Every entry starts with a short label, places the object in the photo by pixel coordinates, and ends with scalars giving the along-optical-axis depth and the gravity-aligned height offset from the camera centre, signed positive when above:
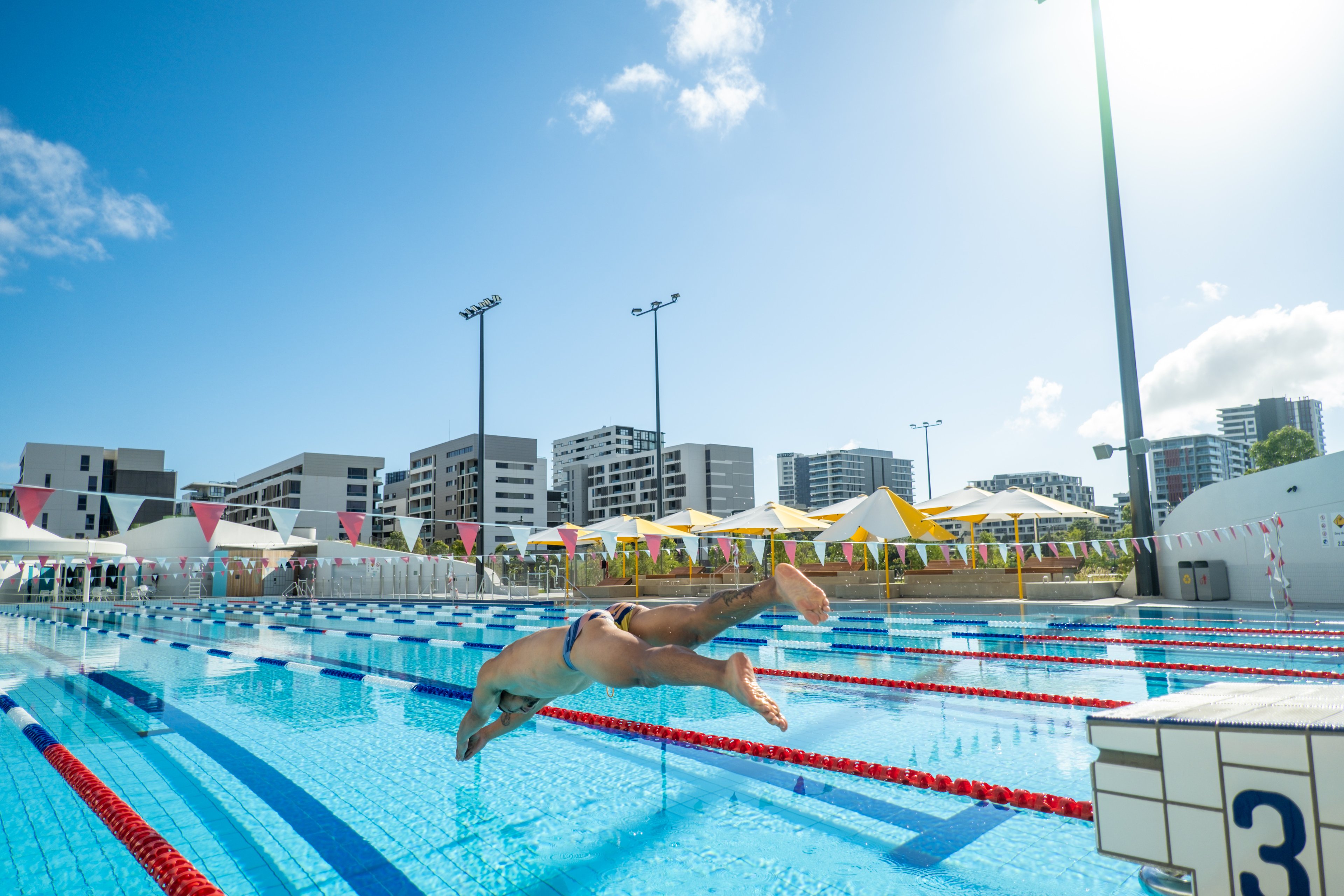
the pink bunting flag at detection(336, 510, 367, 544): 9.50 +0.31
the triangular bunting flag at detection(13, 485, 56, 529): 7.53 +0.51
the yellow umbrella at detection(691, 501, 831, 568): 19.08 +0.37
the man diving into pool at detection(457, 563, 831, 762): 2.20 -0.40
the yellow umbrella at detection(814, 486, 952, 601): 15.82 +0.24
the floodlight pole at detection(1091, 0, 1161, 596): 15.83 +2.91
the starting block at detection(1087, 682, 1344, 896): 1.57 -0.62
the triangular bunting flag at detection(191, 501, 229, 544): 8.58 +0.39
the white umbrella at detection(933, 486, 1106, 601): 16.53 +0.52
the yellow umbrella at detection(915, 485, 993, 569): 18.88 +0.84
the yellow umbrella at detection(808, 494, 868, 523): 20.27 +0.69
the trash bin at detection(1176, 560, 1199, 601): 14.77 -1.06
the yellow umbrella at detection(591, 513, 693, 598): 17.93 +0.31
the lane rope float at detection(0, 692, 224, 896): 2.48 -1.15
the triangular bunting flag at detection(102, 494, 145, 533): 7.97 +0.47
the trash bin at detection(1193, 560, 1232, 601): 14.48 -1.09
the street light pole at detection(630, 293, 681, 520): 25.83 +4.41
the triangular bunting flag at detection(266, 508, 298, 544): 8.98 +0.34
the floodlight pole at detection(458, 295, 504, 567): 25.47 +5.33
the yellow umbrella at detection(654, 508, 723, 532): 22.22 +0.58
